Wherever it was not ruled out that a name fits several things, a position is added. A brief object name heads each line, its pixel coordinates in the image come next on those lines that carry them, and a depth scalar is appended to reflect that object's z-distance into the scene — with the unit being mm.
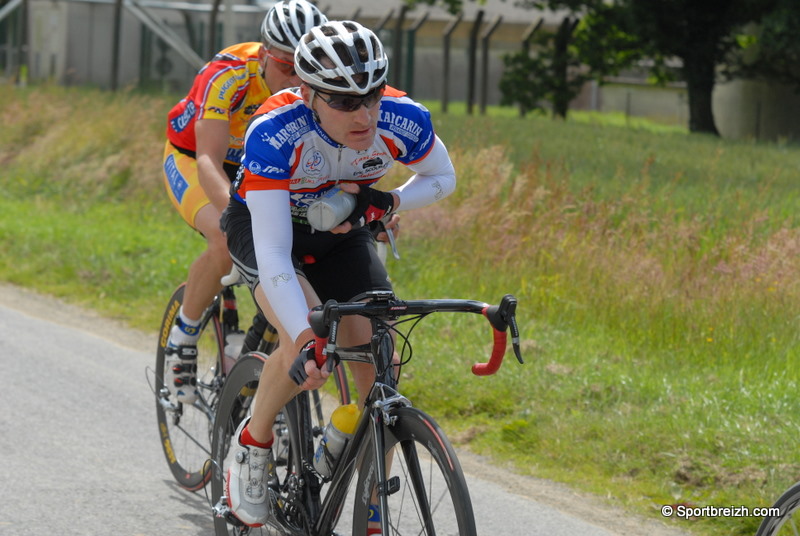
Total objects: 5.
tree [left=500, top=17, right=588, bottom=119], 63166
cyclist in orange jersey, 10359
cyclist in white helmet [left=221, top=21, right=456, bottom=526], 7641
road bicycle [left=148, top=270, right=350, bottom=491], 10797
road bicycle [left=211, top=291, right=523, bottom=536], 6891
